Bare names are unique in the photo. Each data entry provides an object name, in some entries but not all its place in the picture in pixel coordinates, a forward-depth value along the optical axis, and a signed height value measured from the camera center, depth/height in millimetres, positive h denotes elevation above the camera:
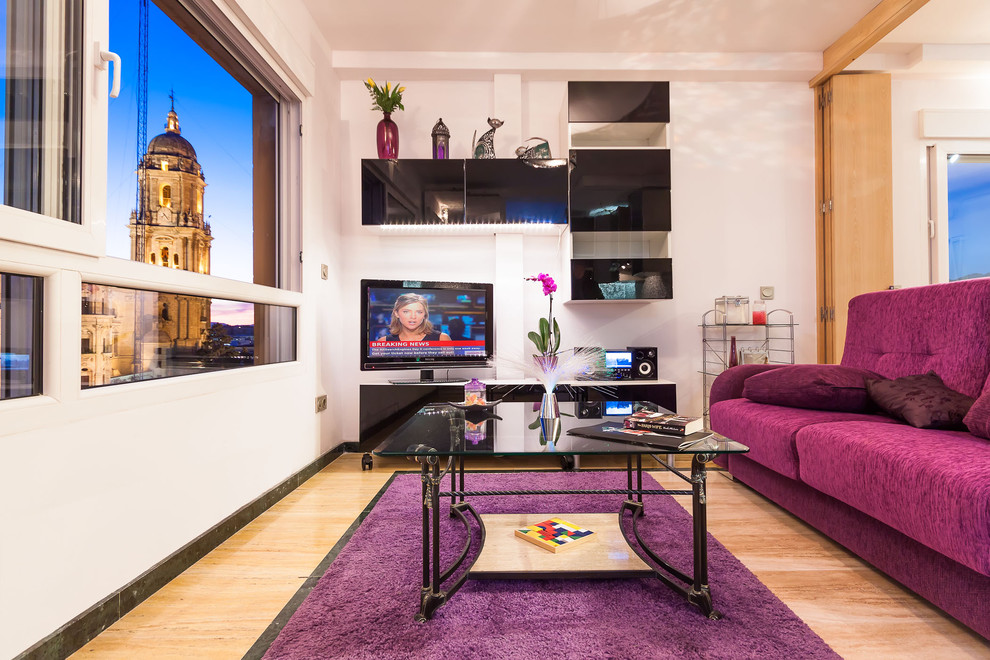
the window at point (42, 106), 1226 +625
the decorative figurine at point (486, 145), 3336 +1311
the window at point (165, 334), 1486 +14
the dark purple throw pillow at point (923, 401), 1740 -260
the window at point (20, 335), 1188 +10
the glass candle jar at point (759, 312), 3463 +154
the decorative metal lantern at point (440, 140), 3342 +1348
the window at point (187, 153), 1654 +771
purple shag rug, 1271 -819
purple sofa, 1254 -404
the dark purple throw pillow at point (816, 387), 2127 -246
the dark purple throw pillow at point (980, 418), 1550 -279
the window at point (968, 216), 3375 +820
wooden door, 3410 +993
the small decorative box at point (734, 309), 3410 +172
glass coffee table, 1400 -342
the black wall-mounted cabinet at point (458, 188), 3254 +990
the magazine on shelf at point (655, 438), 1422 -323
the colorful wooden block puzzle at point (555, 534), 1756 -754
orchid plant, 2084 +0
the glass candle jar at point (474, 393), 2139 -257
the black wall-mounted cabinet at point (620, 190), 3250 +970
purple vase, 3336 +1361
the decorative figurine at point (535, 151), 3305 +1257
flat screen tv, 3158 +73
